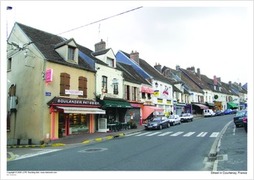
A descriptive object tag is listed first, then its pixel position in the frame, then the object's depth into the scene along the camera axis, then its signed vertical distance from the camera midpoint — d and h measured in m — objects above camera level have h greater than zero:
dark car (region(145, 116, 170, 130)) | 27.20 -2.43
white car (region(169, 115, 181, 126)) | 31.97 -2.41
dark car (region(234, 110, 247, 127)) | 22.44 -1.57
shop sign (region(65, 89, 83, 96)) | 22.10 +0.73
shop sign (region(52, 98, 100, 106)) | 20.41 -0.05
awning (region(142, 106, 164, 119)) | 33.88 -1.28
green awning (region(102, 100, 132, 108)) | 25.39 -0.36
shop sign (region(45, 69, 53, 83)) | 19.88 +1.91
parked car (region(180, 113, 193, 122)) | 37.62 -2.42
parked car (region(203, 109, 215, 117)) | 50.23 -2.47
